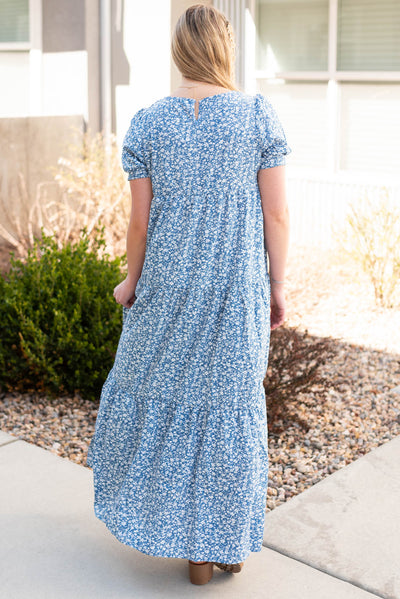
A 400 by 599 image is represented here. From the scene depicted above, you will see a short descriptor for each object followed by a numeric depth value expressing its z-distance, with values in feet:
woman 7.72
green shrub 13.51
